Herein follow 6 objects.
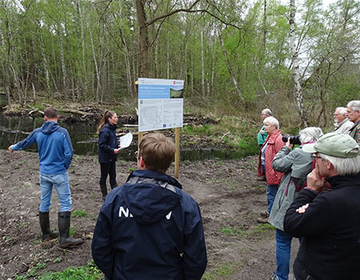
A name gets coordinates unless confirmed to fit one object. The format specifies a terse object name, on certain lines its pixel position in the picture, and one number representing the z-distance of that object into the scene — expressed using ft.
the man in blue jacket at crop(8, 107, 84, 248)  11.76
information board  18.83
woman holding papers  16.71
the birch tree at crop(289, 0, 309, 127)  36.16
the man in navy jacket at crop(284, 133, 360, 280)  5.20
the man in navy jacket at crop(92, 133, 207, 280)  5.12
